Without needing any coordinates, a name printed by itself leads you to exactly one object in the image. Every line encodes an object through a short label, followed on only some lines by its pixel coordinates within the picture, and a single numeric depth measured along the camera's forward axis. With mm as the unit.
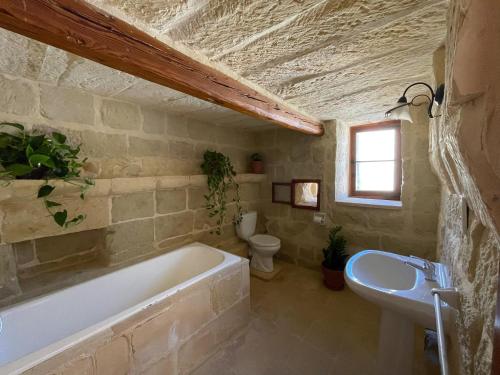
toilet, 2391
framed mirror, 2568
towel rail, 534
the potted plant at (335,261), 2131
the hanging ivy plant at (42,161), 1093
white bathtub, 1008
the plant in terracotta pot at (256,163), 2781
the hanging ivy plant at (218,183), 2215
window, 2221
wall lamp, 1104
